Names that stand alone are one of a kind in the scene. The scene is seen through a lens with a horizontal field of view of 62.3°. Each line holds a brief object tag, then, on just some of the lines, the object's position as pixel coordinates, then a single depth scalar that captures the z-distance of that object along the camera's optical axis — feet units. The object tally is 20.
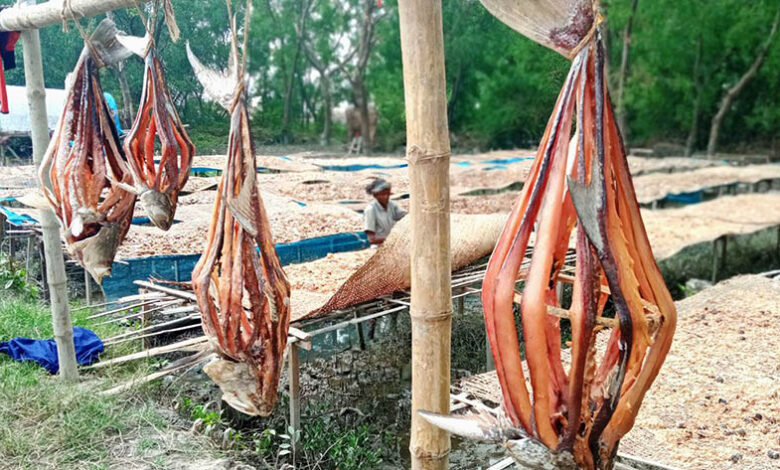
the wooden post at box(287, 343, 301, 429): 12.38
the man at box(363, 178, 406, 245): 19.15
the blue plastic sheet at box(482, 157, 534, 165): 23.63
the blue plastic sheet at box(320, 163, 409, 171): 22.50
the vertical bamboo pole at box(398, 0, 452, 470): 4.57
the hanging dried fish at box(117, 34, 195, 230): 7.00
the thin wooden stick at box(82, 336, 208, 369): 12.36
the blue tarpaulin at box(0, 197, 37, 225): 17.60
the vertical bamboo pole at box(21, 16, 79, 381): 9.96
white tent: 16.01
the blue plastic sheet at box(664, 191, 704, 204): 34.68
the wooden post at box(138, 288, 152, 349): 15.26
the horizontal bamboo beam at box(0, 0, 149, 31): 7.40
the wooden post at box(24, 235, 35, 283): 18.54
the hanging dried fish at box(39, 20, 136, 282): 7.15
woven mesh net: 12.80
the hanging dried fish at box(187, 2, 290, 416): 5.12
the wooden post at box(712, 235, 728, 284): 26.84
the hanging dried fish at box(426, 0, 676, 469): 3.45
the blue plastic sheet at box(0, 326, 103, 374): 12.87
